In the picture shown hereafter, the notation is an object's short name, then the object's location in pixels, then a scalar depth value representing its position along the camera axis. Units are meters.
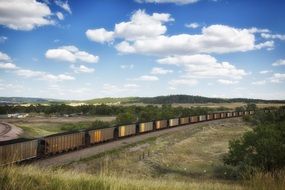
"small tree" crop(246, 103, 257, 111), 127.76
